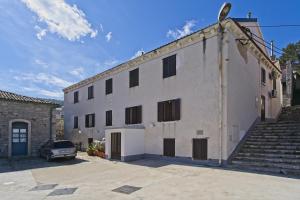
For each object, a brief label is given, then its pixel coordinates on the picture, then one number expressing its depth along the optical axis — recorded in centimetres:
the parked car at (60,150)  1245
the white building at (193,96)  974
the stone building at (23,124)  1415
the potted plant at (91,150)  1450
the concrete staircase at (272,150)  804
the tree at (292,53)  2664
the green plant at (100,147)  1387
